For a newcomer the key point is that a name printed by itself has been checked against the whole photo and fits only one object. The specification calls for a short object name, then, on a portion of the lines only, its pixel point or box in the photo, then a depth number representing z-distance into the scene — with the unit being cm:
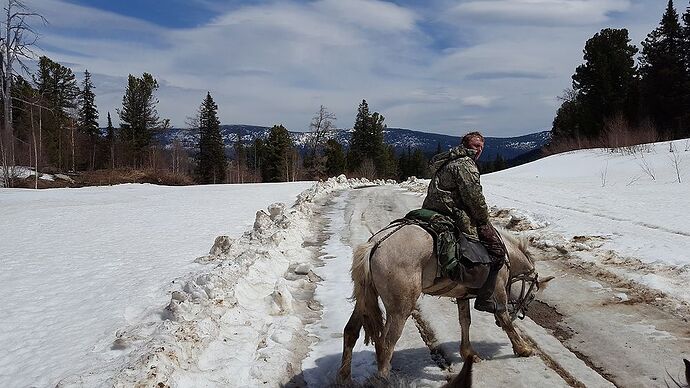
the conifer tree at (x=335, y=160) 6996
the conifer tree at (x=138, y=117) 5656
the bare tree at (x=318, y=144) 6406
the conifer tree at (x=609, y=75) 4628
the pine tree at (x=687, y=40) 4353
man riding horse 477
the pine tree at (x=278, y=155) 6431
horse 427
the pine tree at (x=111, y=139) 5332
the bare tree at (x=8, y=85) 2961
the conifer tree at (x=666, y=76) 4300
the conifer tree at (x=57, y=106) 4725
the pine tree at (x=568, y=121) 5044
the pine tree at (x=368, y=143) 7662
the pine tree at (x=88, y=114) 6141
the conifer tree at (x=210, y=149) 6475
